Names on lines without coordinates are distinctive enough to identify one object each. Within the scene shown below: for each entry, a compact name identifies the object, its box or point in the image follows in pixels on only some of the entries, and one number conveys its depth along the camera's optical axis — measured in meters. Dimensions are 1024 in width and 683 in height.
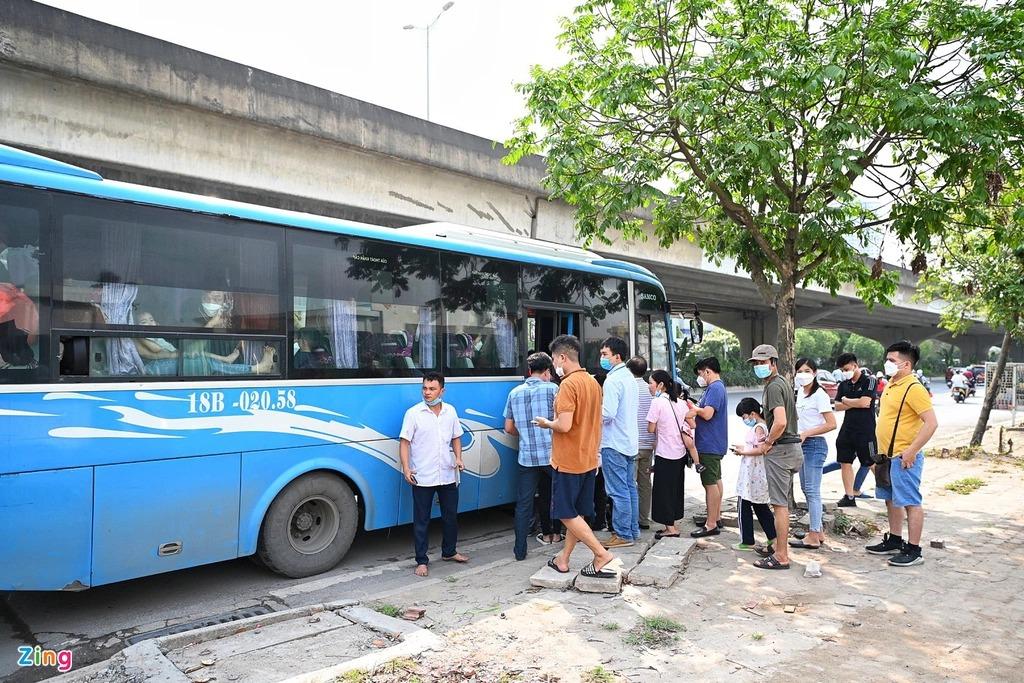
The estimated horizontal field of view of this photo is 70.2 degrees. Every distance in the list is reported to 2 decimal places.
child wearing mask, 6.54
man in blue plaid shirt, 6.64
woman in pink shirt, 7.38
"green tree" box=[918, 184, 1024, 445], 10.03
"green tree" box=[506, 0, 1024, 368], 7.25
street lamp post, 18.99
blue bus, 4.66
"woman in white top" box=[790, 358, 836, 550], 7.14
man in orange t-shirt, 5.77
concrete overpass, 8.67
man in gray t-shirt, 6.29
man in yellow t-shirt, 6.27
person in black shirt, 8.77
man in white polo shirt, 6.19
